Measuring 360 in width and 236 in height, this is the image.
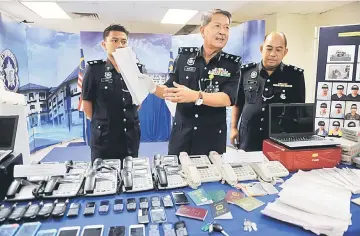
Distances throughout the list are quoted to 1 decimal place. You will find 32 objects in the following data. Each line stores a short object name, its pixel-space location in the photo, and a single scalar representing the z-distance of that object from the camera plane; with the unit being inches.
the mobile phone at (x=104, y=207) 44.1
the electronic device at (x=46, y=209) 42.1
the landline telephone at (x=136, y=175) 51.3
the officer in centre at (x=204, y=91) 80.7
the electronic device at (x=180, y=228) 38.2
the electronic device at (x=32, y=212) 41.7
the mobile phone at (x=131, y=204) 44.7
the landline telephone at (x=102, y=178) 49.7
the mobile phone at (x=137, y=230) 38.0
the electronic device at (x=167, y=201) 45.9
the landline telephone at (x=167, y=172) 52.6
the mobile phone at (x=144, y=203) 45.3
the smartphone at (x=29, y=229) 38.3
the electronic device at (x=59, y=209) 42.4
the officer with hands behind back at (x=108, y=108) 91.9
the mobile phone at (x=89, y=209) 43.5
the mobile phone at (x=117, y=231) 38.1
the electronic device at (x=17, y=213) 41.1
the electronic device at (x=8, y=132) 55.4
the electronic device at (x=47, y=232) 38.2
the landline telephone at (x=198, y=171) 54.1
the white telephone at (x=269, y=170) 56.4
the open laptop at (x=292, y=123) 67.6
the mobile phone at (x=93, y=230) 38.1
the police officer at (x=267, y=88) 90.0
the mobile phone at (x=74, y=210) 43.0
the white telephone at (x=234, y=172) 54.7
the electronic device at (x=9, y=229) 37.9
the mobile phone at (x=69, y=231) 38.1
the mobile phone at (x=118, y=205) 44.5
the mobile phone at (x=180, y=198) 47.0
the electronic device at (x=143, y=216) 40.9
